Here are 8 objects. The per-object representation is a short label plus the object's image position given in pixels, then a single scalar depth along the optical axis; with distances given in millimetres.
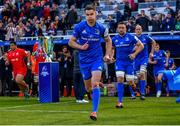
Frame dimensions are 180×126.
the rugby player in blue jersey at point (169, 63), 23844
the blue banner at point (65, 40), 24219
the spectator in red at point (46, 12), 31652
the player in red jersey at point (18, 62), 22516
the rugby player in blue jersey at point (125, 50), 17688
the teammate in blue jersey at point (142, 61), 20719
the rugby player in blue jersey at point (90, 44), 13133
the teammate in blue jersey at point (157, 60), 24019
